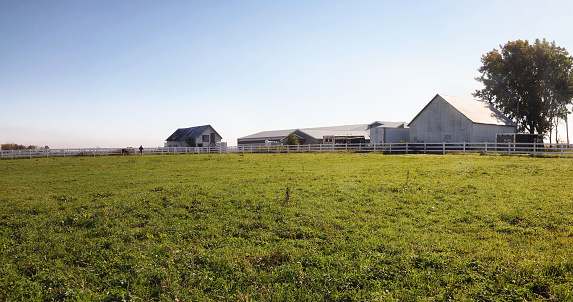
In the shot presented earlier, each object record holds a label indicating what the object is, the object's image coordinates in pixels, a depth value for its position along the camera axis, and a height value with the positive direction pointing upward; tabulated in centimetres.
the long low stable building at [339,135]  4266 +175
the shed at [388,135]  4209 +119
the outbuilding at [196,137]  6247 +191
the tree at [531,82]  4519 +859
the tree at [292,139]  5204 +104
